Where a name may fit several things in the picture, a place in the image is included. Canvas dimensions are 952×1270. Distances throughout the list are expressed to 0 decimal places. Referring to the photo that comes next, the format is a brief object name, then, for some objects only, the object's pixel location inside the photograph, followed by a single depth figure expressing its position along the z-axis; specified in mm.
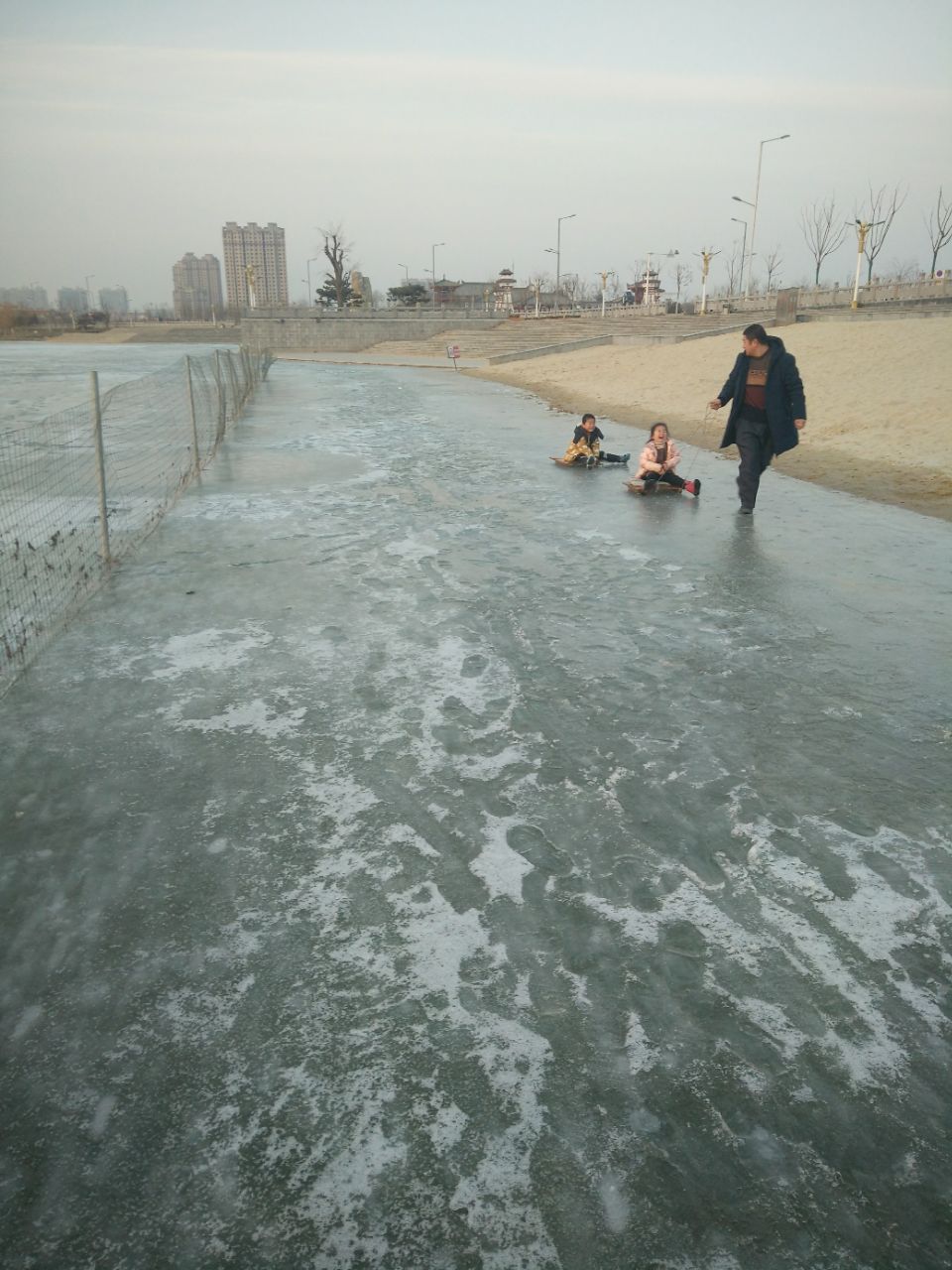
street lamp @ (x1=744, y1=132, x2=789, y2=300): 54844
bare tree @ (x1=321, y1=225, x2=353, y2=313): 98688
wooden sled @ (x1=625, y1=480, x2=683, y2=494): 10945
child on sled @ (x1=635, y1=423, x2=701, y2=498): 10752
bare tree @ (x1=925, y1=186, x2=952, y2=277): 75062
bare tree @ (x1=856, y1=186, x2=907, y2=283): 80875
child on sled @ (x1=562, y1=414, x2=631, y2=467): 12734
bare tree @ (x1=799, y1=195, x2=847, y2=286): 90500
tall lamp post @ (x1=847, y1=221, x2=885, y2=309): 41719
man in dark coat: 8930
